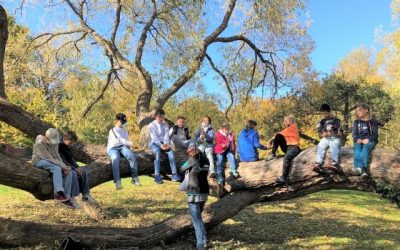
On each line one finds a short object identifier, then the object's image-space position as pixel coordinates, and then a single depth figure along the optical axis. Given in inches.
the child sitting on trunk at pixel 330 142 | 290.5
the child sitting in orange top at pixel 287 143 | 310.5
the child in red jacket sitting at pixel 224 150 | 342.6
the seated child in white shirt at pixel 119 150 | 331.6
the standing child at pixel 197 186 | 295.9
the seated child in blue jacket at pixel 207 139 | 345.1
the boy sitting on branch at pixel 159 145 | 340.8
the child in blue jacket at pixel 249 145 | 360.8
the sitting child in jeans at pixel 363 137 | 274.5
